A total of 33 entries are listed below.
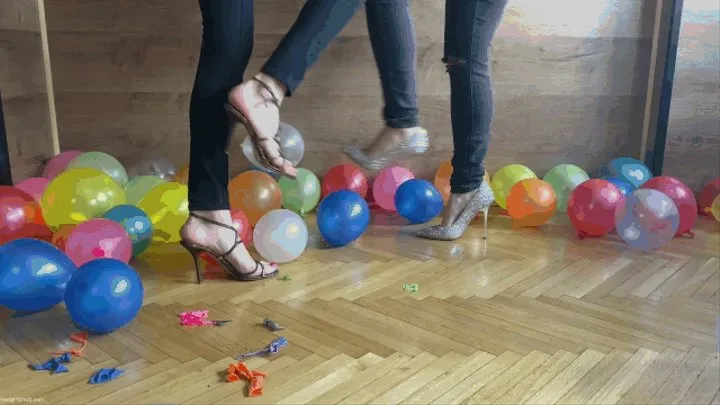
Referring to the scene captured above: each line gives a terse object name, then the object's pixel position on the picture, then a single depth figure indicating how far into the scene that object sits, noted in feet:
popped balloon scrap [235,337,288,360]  3.97
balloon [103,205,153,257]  5.43
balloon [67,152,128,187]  7.06
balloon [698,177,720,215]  7.57
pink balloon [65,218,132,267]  4.88
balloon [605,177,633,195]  6.98
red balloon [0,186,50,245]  5.42
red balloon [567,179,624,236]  6.46
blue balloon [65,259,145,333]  4.07
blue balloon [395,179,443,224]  6.90
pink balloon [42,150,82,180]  7.33
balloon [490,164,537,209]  7.52
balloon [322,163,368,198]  7.59
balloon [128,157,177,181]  7.72
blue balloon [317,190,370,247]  6.09
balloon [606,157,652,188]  7.63
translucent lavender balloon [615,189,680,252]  6.03
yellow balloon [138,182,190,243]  5.80
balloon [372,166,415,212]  7.50
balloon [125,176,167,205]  6.45
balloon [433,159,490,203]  7.59
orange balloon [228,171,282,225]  6.38
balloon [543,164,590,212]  7.44
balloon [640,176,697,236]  6.55
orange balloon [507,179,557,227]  6.84
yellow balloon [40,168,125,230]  5.69
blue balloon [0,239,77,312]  4.18
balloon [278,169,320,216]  7.14
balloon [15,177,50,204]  6.36
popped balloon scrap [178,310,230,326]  4.42
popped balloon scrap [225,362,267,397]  3.53
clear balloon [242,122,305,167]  7.47
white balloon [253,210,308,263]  5.54
